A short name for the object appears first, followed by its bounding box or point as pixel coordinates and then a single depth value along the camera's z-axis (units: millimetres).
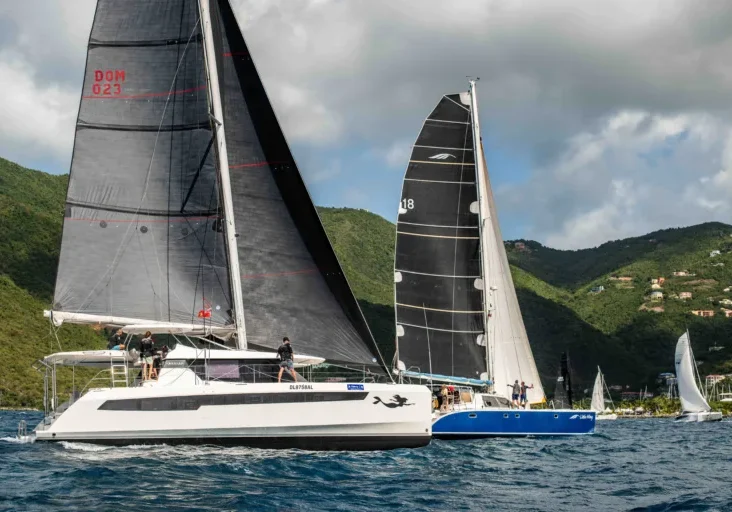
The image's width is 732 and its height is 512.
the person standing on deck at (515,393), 35622
